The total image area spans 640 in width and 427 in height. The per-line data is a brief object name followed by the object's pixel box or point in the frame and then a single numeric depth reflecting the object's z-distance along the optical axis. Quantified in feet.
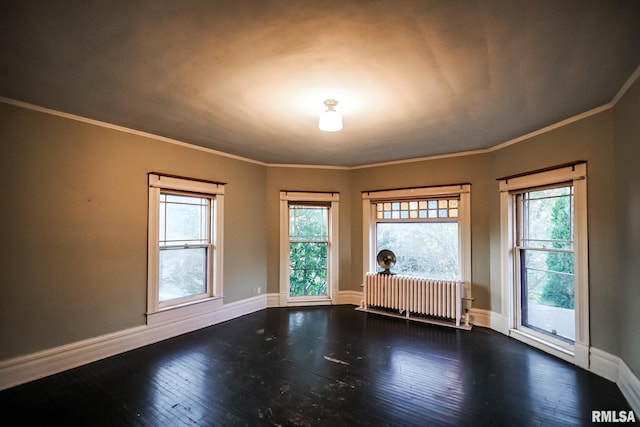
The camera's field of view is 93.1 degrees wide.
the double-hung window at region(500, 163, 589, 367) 10.18
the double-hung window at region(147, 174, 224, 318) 12.34
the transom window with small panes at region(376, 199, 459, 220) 15.58
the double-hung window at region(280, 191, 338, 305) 17.65
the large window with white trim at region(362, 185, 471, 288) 15.14
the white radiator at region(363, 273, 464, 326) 14.43
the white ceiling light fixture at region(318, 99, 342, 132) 8.89
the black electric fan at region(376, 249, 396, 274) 16.60
